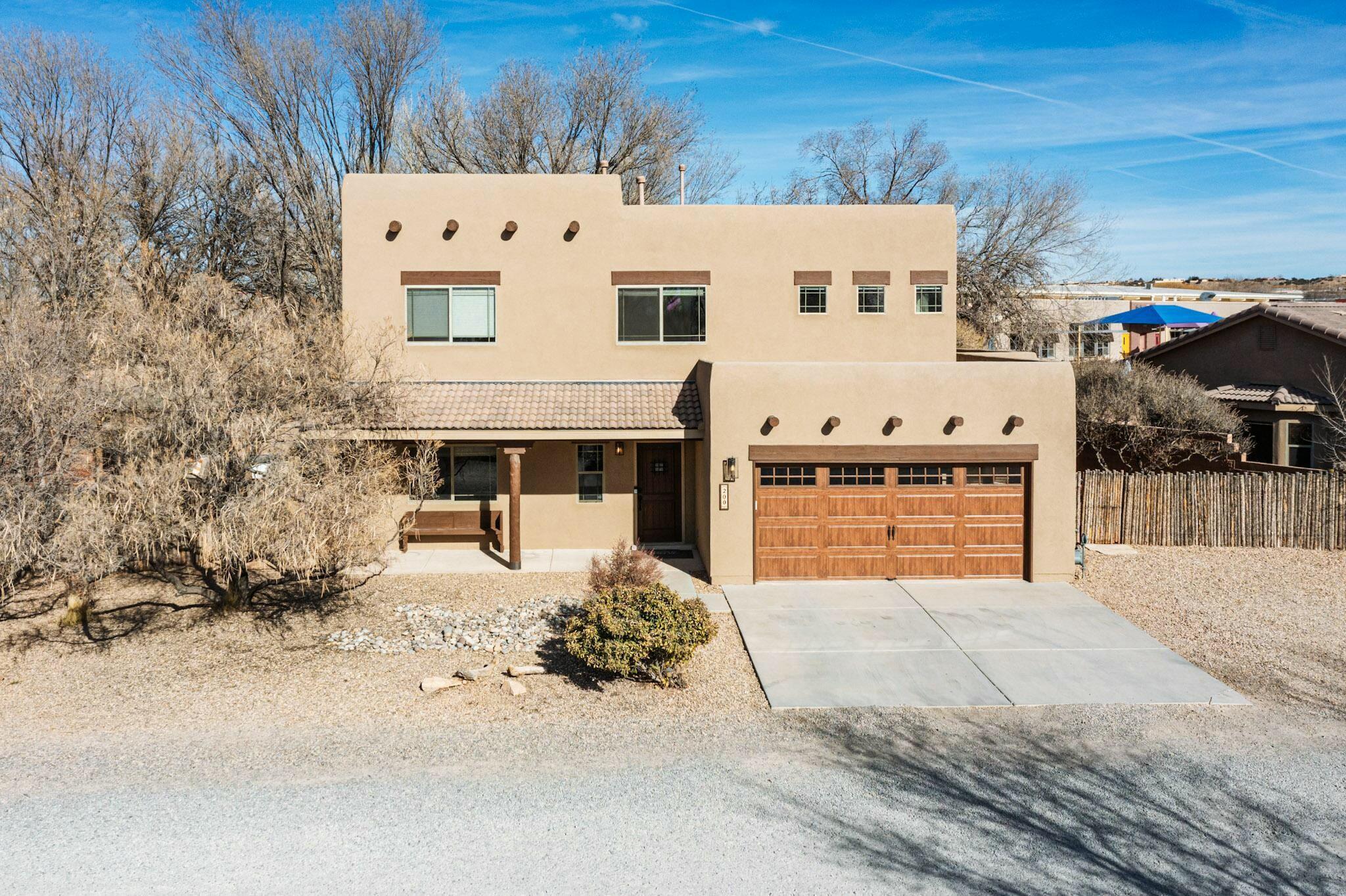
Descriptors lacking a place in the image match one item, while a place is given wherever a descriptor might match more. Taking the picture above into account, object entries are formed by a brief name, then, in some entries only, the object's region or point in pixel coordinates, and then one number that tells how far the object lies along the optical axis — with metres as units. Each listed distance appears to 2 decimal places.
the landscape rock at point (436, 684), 10.79
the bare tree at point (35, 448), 10.44
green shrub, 10.64
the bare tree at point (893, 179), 35.22
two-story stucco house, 17.42
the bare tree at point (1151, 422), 21.52
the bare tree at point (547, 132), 32.62
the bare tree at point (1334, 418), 20.33
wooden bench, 16.92
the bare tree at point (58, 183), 23.33
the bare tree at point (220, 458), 10.66
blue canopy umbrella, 32.44
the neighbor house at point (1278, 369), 22.36
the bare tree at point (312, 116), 29.39
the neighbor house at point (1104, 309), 33.59
